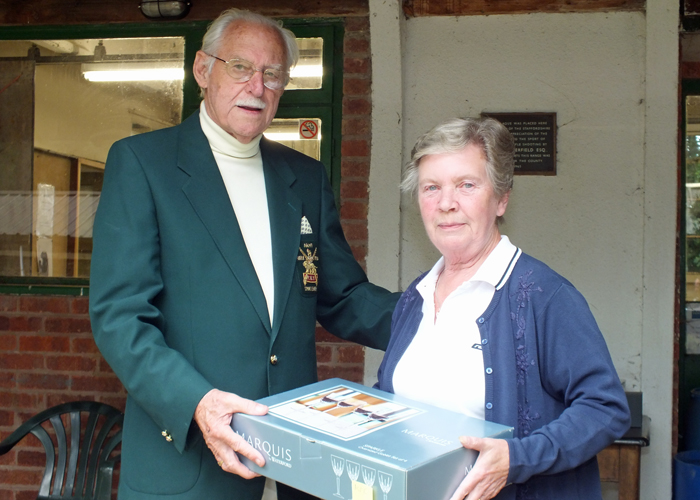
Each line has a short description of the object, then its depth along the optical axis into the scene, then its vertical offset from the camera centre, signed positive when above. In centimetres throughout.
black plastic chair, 330 -102
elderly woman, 148 -23
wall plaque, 351 +63
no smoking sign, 368 +69
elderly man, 181 -8
